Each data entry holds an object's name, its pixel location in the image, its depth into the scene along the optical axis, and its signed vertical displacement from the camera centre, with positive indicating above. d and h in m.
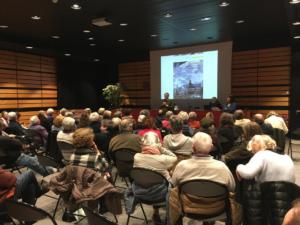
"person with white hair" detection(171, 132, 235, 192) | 2.53 -0.65
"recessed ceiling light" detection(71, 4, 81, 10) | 6.07 +1.95
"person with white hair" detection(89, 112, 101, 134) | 5.46 -0.51
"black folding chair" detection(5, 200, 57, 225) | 2.00 -0.85
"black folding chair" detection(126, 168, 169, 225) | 2.91 -0.86
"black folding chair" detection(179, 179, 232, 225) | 2.41 -0.83
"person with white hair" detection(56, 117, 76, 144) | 4.20 -0.52
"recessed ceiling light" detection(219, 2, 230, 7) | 6.10 +2.00
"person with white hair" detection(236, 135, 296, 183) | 2.55 -0.65
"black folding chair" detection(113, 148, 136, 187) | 3.75 -0.85
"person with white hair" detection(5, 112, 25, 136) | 6.00 -0.64
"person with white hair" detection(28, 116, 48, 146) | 5.91 -0.68
